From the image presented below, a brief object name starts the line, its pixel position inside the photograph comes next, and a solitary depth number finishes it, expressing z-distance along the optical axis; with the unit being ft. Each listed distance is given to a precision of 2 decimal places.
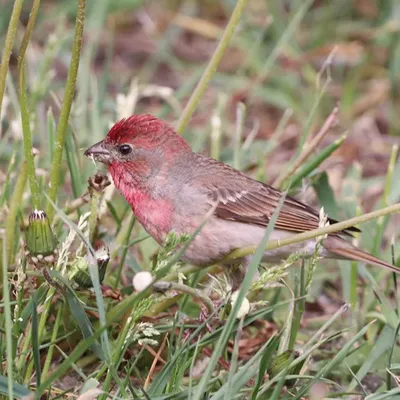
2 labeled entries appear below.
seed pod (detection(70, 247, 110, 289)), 17.97
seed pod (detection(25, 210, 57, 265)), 18.07
